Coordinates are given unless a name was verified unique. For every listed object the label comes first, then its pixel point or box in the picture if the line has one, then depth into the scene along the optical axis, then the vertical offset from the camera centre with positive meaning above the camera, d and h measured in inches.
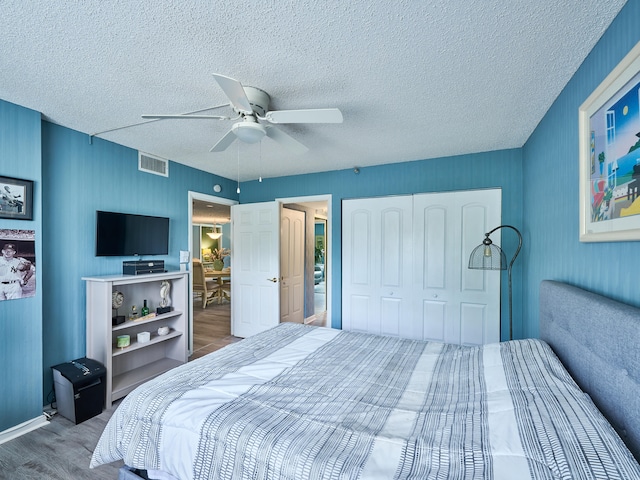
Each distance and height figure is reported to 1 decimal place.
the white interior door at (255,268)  160.7 -17.4
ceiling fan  60.2 +29.3
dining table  274.4 -41.1
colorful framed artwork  42.5 +14.3
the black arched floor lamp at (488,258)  98.5 -7.5
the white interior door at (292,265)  178.1 -17.7
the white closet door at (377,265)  137.7 -13.2
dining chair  254.8 -41.2
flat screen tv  109.3 +1.4
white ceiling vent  126.0 +33.9
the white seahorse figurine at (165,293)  129.0 -25.4
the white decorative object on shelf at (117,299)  109.3 -23.9
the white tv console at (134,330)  100.6 -39.1
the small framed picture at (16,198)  80.6 +11.5
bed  35.4 -29.6
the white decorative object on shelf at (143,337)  116.6 -41.0
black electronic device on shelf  111.7 -11.6
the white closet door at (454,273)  122.3 -15.1
